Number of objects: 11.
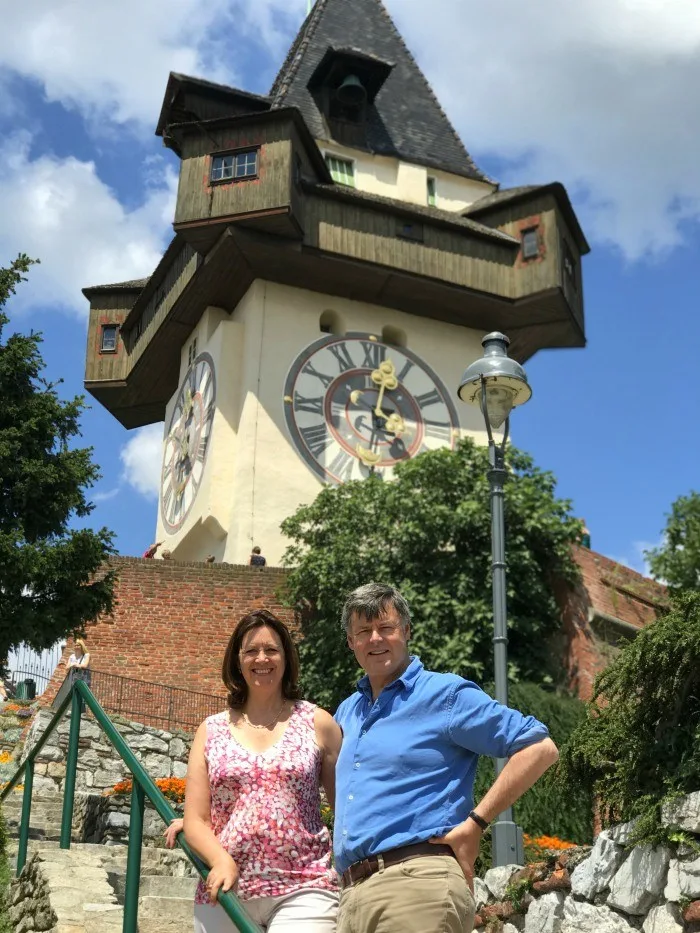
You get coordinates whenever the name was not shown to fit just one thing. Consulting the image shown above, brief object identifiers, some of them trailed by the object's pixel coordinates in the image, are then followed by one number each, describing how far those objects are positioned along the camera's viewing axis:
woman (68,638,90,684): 18.19
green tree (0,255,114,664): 13.32
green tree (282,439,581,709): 18.47
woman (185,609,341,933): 4.02
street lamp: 9.94
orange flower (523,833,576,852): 12.05
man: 3.66
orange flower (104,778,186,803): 13.36
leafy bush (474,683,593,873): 8.65
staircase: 6.00
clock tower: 24.16
